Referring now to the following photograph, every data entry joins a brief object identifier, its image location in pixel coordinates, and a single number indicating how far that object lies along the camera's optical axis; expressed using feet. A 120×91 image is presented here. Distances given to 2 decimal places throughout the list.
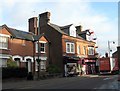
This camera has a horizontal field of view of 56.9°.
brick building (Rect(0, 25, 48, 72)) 49.43
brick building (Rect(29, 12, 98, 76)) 63.09
